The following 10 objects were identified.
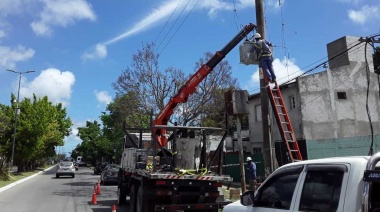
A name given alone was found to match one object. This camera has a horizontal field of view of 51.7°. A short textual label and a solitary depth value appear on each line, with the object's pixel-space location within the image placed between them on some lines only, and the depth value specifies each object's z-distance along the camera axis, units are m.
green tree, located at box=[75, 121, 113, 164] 69.81
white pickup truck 3.46
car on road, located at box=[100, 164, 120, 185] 27.31
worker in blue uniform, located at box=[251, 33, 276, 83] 10.84
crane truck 10.41
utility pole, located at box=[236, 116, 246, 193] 11.93
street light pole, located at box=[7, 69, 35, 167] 39.41
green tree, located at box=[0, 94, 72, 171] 40.41
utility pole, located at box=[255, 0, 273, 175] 10.55
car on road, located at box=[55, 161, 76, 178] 36.25
